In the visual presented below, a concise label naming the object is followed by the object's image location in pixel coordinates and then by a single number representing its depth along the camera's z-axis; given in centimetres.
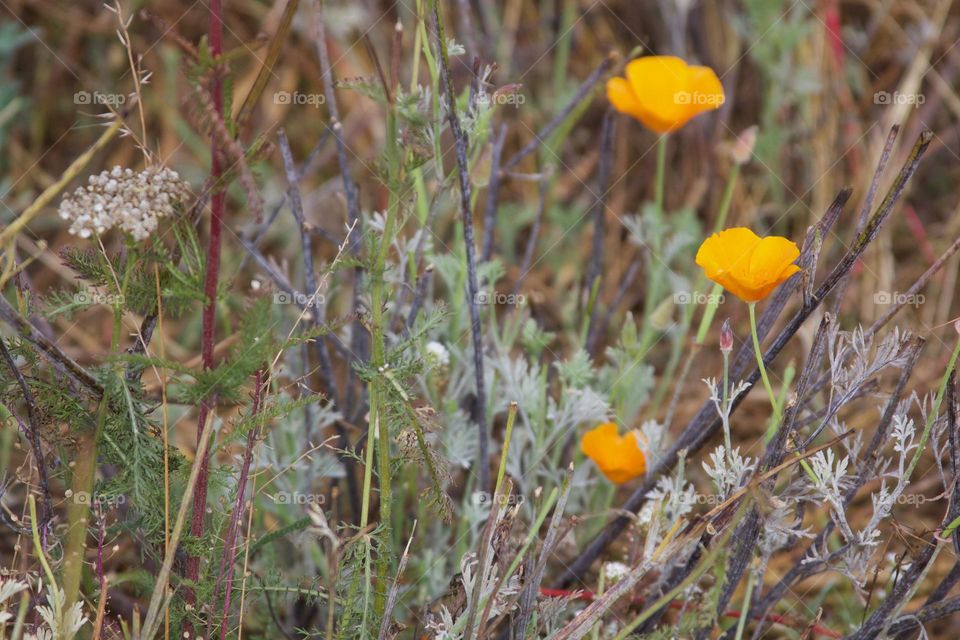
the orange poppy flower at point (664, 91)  141
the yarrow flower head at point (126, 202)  128
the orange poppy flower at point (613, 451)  137
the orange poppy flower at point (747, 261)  130
